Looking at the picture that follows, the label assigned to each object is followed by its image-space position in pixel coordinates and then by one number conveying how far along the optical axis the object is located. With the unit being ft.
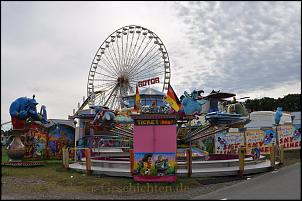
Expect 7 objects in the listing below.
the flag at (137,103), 48.10
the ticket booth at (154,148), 30.32
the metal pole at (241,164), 34.85
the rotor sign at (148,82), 79.75
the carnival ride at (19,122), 48.07
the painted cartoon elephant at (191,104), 41.89
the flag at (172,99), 36.07
